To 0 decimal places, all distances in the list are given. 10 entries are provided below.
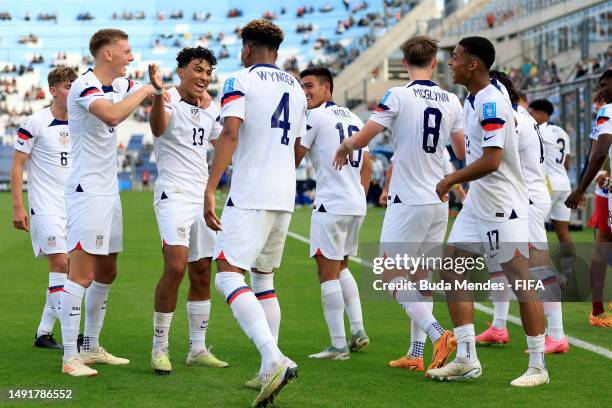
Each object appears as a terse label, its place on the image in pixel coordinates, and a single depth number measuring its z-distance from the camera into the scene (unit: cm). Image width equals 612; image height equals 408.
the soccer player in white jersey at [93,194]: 1308
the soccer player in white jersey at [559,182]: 2386
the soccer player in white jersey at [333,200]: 1505
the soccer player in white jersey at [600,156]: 1662
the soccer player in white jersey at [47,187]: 1545
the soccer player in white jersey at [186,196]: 1317
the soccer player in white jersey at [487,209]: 1206
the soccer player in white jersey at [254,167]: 1113
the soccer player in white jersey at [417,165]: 1322
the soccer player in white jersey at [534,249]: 1508
